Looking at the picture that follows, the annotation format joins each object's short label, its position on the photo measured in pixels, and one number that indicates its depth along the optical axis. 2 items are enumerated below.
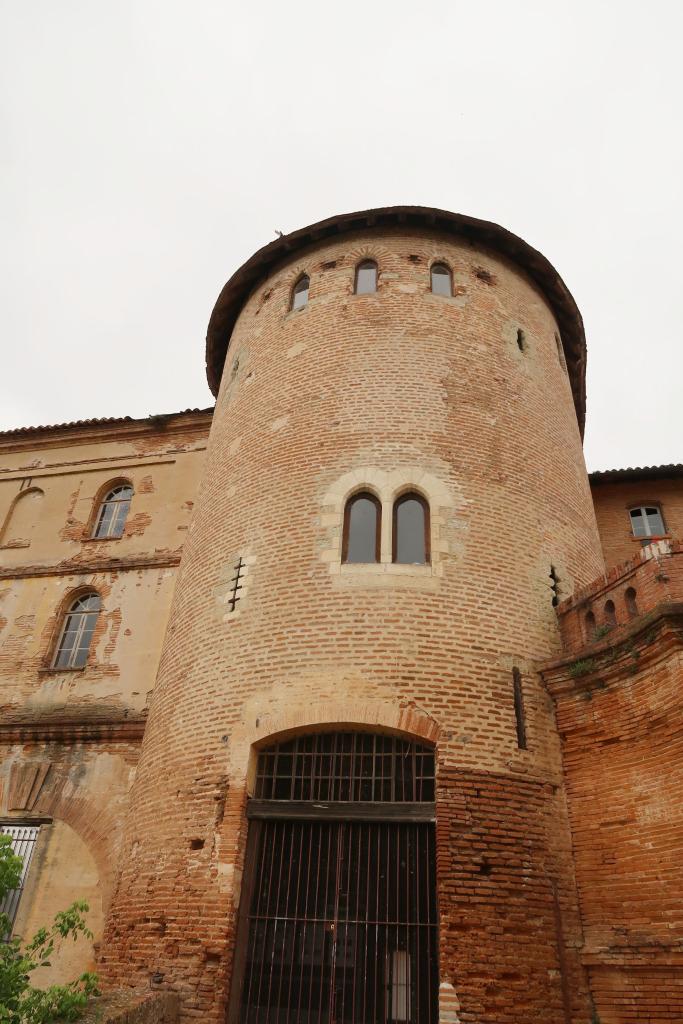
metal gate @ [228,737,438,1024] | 7.04
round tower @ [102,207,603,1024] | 7.14
